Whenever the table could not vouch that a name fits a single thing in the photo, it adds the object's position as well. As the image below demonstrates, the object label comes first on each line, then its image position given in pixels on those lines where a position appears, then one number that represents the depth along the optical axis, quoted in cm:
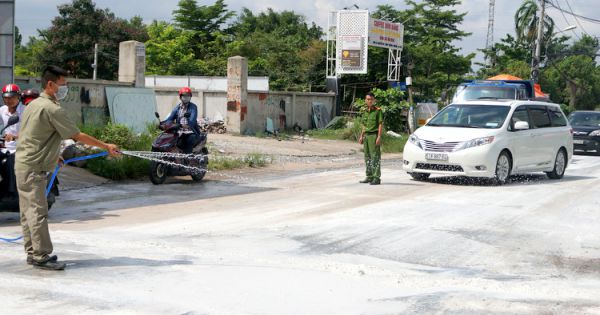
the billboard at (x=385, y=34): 4025
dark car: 2842
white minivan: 1516
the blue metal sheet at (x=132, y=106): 2150
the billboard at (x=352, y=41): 3959
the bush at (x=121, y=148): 1459
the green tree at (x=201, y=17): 6494
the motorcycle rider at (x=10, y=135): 942
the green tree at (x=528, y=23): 6806
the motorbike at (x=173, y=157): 1416
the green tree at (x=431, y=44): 5391
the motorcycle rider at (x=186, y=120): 1447
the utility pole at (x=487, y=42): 6869
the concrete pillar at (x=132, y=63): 2297
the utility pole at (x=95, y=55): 5731
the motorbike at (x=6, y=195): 936
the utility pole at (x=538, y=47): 4947
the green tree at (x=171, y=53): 6181
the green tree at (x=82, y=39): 6272
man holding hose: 675
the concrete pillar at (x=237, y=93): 2889
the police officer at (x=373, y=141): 1506
